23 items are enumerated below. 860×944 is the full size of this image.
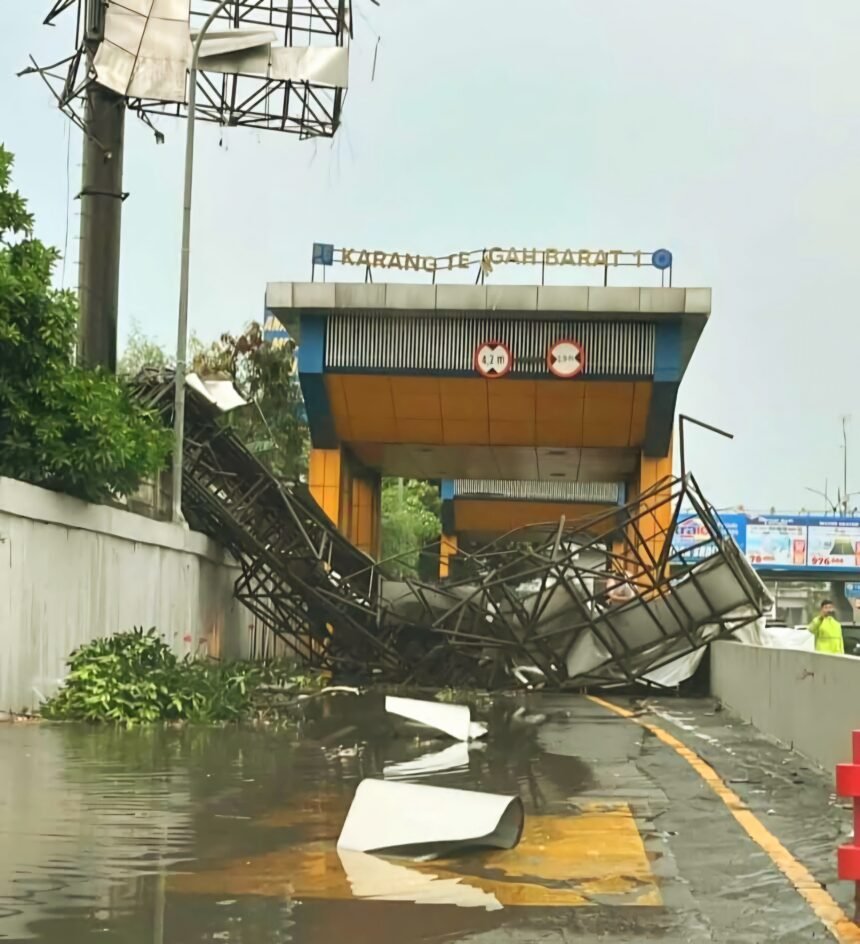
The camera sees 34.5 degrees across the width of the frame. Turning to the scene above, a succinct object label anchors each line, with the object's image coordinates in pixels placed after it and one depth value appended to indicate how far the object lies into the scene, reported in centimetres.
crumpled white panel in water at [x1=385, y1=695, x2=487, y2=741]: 1418
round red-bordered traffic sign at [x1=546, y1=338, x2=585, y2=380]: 3216
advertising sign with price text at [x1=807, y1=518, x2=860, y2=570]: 8006
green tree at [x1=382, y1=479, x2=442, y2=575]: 7075
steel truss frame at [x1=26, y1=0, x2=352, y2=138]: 2650
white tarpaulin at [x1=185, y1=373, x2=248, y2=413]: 2359
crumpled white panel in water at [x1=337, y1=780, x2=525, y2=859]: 752
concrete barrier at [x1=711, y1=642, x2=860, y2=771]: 1101
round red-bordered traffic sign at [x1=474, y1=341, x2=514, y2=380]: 3231
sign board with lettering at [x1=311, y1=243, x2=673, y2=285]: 3331
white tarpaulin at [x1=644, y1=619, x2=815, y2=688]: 2373
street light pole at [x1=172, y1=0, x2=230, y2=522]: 2142
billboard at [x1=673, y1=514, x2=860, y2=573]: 8050
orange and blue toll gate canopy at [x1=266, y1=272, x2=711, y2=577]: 3186
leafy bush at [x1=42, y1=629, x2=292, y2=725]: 1477
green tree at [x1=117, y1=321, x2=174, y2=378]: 5359
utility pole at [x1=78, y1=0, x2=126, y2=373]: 2278
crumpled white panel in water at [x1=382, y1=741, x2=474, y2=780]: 1113
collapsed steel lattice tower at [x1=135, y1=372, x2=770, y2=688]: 2311
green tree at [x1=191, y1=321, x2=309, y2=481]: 4388
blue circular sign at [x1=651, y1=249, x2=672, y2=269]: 3297
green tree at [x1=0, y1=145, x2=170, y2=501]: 1534
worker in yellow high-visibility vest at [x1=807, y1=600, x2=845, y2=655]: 2180
